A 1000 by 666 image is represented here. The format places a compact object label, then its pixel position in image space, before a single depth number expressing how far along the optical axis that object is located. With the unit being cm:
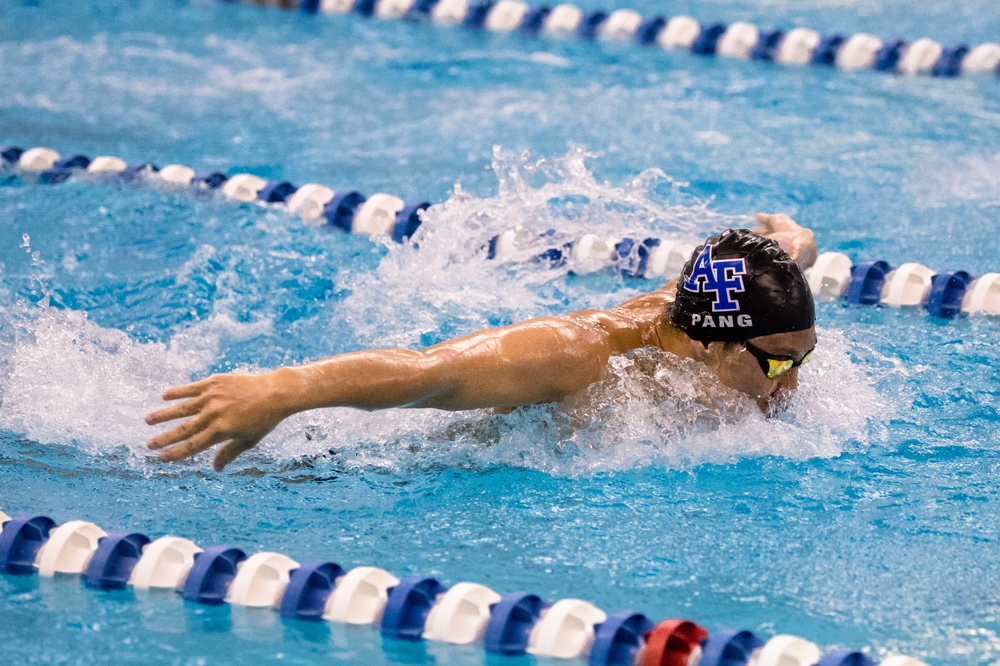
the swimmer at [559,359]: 483
